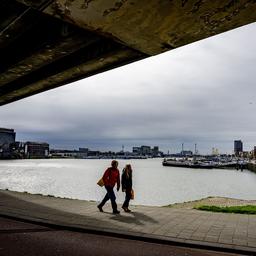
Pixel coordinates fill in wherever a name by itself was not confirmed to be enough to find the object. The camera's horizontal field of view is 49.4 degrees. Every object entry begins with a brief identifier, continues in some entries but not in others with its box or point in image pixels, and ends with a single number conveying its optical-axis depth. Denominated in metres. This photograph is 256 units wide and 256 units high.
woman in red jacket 10.05
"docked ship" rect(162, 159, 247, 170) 110.73
